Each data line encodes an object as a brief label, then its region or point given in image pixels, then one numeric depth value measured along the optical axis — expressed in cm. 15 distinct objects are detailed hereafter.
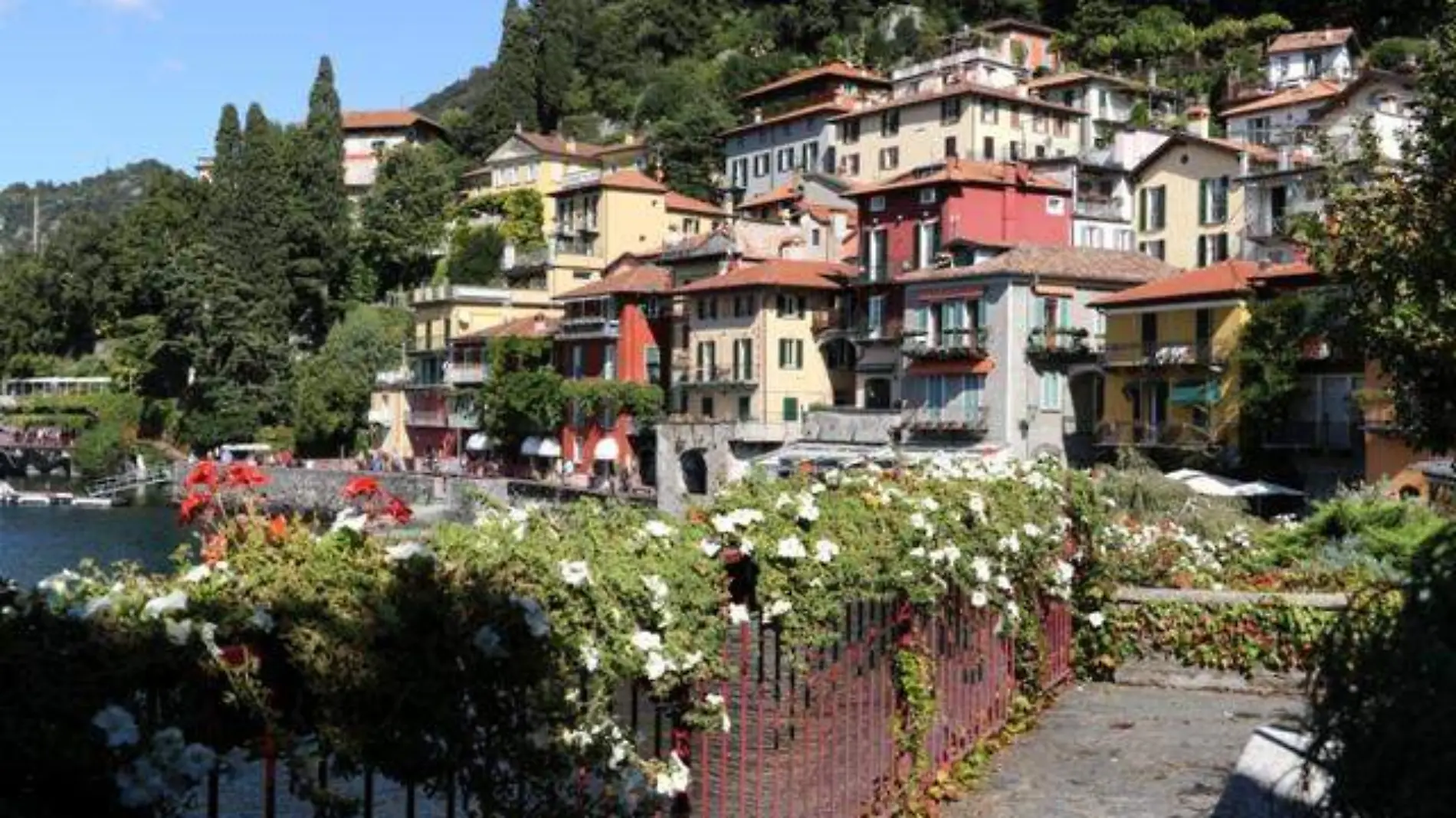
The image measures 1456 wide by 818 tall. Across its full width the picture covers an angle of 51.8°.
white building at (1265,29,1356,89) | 8319
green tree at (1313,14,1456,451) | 1330
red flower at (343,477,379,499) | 697
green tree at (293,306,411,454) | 8419
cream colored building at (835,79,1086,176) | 7725
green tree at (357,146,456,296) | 9725
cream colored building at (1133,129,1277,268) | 5844
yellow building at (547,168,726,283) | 8594
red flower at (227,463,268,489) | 721
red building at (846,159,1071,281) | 5662
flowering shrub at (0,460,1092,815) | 415
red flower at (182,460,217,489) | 699
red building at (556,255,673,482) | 6438
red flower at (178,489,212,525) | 671
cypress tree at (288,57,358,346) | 9331
